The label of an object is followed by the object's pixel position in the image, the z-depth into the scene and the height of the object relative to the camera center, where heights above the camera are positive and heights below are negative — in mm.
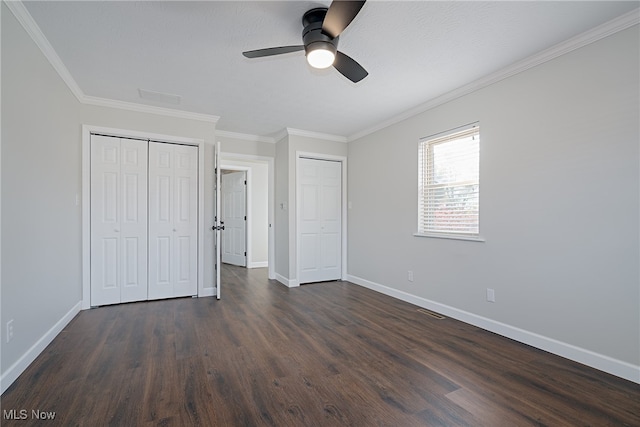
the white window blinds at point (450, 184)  3168 +337
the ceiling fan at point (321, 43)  1860 +1156
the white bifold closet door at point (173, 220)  3902 -124
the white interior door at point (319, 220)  4906 -132
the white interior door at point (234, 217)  6512 -131
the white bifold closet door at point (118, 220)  3596 -121
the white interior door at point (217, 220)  3908 -119
